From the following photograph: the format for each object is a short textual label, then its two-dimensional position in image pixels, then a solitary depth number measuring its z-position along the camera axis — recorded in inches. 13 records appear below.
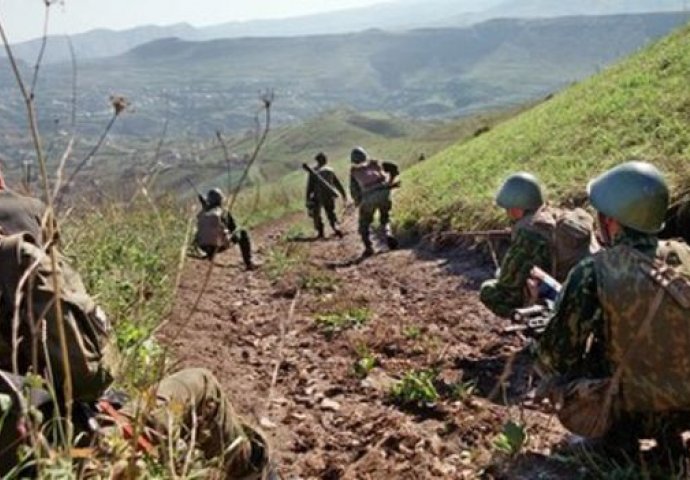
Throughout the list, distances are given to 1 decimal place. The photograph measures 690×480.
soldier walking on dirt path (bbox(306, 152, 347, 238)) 737.0
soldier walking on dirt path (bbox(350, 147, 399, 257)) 602.2
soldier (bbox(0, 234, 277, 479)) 116.3
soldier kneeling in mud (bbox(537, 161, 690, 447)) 177.6
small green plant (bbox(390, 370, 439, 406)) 260.8
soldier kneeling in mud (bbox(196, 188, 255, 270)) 602.9
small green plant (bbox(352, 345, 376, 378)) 298.4
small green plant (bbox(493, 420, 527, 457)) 209.0
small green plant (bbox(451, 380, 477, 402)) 258.1
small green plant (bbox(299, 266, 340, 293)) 468.8
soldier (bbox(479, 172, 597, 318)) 272.4
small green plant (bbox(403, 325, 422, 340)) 336.2
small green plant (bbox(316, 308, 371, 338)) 365.1
